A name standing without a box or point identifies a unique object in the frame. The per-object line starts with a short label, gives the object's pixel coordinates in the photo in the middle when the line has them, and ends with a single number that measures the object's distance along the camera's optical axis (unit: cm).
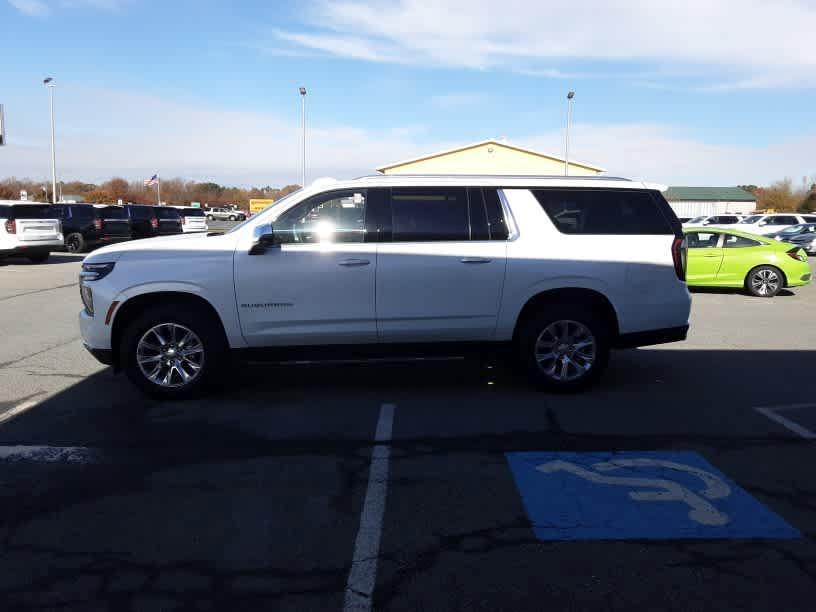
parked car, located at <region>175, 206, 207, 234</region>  3412
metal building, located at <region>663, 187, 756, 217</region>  8306
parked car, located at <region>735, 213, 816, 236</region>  3302
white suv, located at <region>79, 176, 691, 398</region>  626
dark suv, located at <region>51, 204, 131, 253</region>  2719
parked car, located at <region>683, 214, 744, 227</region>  3700
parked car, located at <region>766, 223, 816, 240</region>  2934
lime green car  1516
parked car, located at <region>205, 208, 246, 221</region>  5912
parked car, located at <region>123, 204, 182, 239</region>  2955
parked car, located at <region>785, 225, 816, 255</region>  2830
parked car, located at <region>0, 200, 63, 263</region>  2039
